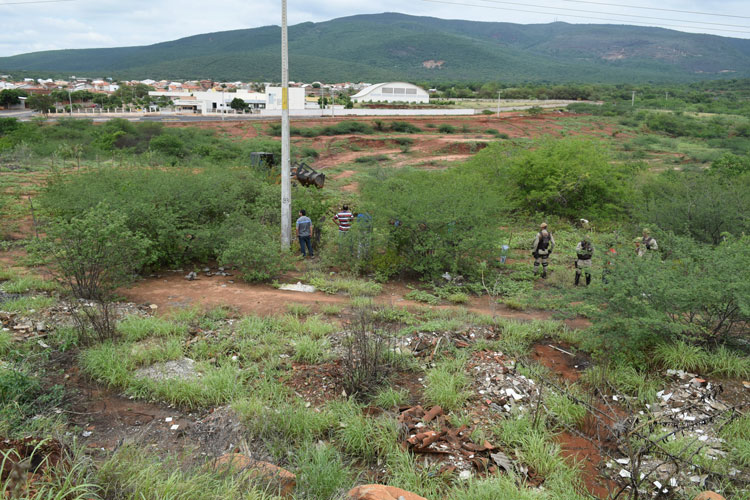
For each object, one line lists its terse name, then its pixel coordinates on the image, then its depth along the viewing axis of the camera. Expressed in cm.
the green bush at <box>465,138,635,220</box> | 1762
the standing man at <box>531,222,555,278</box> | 1155
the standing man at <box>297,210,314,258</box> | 1276
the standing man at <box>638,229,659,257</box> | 1086
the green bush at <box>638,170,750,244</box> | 1309
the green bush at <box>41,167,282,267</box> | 1083
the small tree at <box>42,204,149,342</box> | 827
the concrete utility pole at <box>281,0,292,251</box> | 1168
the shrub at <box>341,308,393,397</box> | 596
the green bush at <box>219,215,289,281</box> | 1055
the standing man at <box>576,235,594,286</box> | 1079
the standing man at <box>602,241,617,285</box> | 765
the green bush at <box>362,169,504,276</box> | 1141
